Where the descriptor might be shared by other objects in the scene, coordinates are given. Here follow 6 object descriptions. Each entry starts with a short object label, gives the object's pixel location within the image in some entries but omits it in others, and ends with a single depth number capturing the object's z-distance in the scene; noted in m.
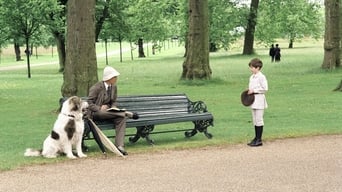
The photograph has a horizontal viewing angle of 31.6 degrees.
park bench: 10.64
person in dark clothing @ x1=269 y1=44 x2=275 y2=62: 49.16
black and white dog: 9.38
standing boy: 10.30
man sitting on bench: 9.95
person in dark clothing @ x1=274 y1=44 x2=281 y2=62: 48.47
